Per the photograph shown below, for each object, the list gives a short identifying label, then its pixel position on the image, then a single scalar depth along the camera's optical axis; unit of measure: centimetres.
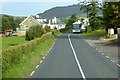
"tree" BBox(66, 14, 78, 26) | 14584
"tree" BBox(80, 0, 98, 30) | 7306
